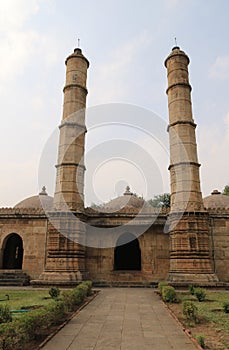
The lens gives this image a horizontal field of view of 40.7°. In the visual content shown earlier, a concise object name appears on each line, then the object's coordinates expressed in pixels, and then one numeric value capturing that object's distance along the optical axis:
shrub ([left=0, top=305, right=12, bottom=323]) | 5.50
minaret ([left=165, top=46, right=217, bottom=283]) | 12.63
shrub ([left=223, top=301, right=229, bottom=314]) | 7.25
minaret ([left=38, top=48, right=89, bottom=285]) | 12.88
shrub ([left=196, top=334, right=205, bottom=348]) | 4.53
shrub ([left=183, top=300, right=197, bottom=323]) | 6.17
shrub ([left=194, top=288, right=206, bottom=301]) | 8.95
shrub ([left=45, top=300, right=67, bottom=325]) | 5.66
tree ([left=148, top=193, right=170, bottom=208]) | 33.96
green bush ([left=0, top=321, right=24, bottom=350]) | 3.99
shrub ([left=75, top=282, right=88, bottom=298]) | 8.65
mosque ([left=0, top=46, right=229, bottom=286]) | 12.92
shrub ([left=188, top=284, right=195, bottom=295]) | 10.30
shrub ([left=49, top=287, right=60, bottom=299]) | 9.28
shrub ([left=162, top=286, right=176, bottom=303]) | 8.75
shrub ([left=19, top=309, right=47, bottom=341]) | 4.58
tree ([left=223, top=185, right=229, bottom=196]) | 31.64
